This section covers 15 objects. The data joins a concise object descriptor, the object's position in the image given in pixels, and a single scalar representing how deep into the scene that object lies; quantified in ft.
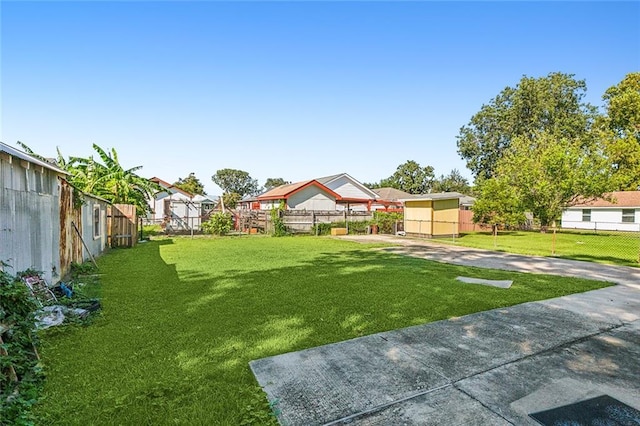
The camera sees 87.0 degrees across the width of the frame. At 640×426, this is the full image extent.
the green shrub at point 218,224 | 66.08
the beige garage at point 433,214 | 64.03
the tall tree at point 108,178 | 54.70
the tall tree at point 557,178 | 72.28
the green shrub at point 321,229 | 70.79
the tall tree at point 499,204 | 76.59
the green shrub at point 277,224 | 68.22
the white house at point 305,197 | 84.99
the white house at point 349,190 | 108.68
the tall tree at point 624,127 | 88.33
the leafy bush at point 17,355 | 8.00
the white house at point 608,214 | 88.86
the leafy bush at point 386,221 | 74.33
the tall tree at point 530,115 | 115.55
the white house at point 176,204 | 107.65
